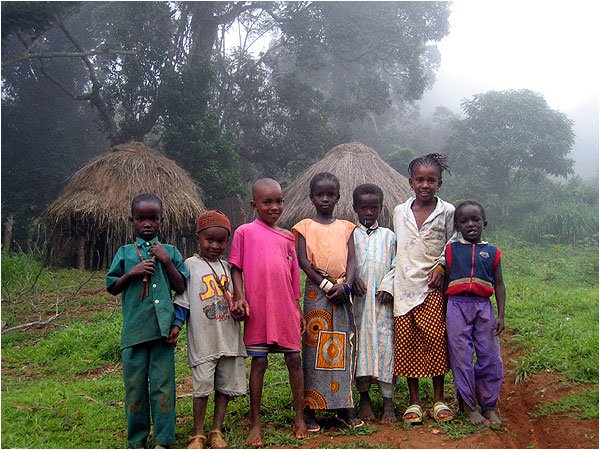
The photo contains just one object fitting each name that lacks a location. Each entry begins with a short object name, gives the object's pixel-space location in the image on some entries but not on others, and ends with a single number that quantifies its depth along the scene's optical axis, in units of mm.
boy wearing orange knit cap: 2873
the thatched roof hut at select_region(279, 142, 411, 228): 11266
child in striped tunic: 3260
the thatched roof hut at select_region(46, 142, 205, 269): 10539
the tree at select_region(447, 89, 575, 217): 17844
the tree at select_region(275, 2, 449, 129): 16594
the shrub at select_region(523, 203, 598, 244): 14062
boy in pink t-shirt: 2943
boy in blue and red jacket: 3162
